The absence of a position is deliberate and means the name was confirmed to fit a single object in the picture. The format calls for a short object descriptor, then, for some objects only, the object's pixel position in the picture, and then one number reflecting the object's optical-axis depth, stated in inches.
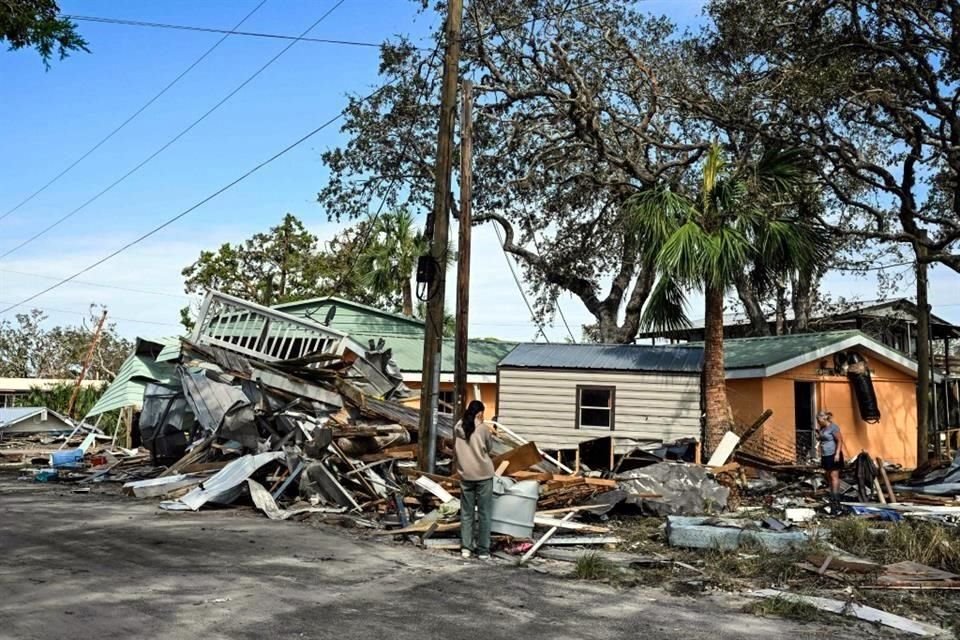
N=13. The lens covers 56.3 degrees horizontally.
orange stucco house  865.5
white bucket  415.2
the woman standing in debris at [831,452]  545.7
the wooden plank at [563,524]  439.5
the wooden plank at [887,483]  574.2
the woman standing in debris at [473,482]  400.8
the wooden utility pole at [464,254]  529.0
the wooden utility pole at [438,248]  516.7
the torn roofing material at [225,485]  533.6
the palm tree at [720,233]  677.3
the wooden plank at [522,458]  518.3
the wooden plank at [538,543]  391.2
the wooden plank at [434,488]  487.0
